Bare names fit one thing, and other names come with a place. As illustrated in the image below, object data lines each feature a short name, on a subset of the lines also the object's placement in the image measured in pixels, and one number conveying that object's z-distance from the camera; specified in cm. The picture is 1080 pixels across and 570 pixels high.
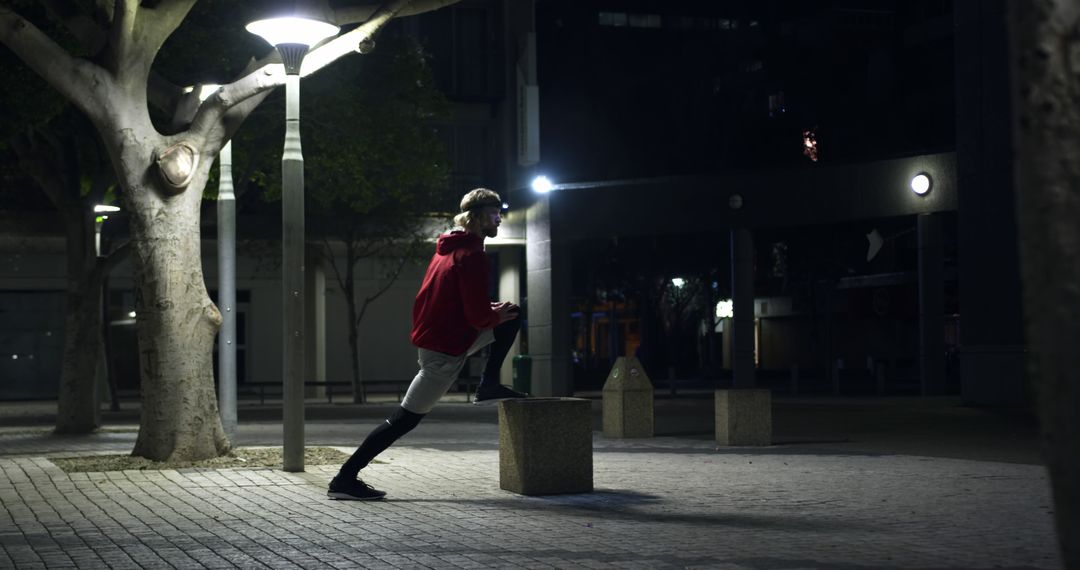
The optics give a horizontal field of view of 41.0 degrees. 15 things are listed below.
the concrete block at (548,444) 1020
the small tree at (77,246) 2119
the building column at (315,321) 4141
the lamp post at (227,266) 1683
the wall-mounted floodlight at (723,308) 5656
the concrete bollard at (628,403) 1834
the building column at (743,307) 3506
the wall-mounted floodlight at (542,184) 3734
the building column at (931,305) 3117
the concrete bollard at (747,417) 1611
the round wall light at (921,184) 2973
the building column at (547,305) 3819
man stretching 945
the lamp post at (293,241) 1234
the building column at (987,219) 2550
